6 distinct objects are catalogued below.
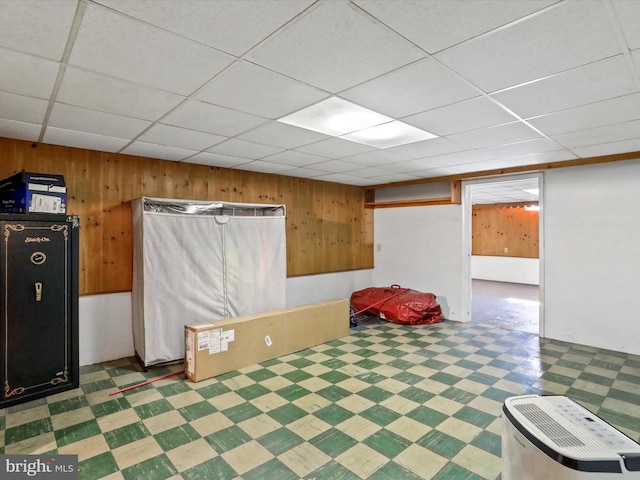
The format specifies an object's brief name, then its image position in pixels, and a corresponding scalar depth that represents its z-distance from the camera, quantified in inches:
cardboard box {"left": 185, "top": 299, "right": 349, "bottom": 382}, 137.5
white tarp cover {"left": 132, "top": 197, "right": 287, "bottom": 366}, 147.0
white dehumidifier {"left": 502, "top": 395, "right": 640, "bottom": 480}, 44.1
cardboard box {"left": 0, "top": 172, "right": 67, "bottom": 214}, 122.0
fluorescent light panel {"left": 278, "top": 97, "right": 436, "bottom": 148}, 106.5
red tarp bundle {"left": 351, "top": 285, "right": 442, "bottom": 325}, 221.1
